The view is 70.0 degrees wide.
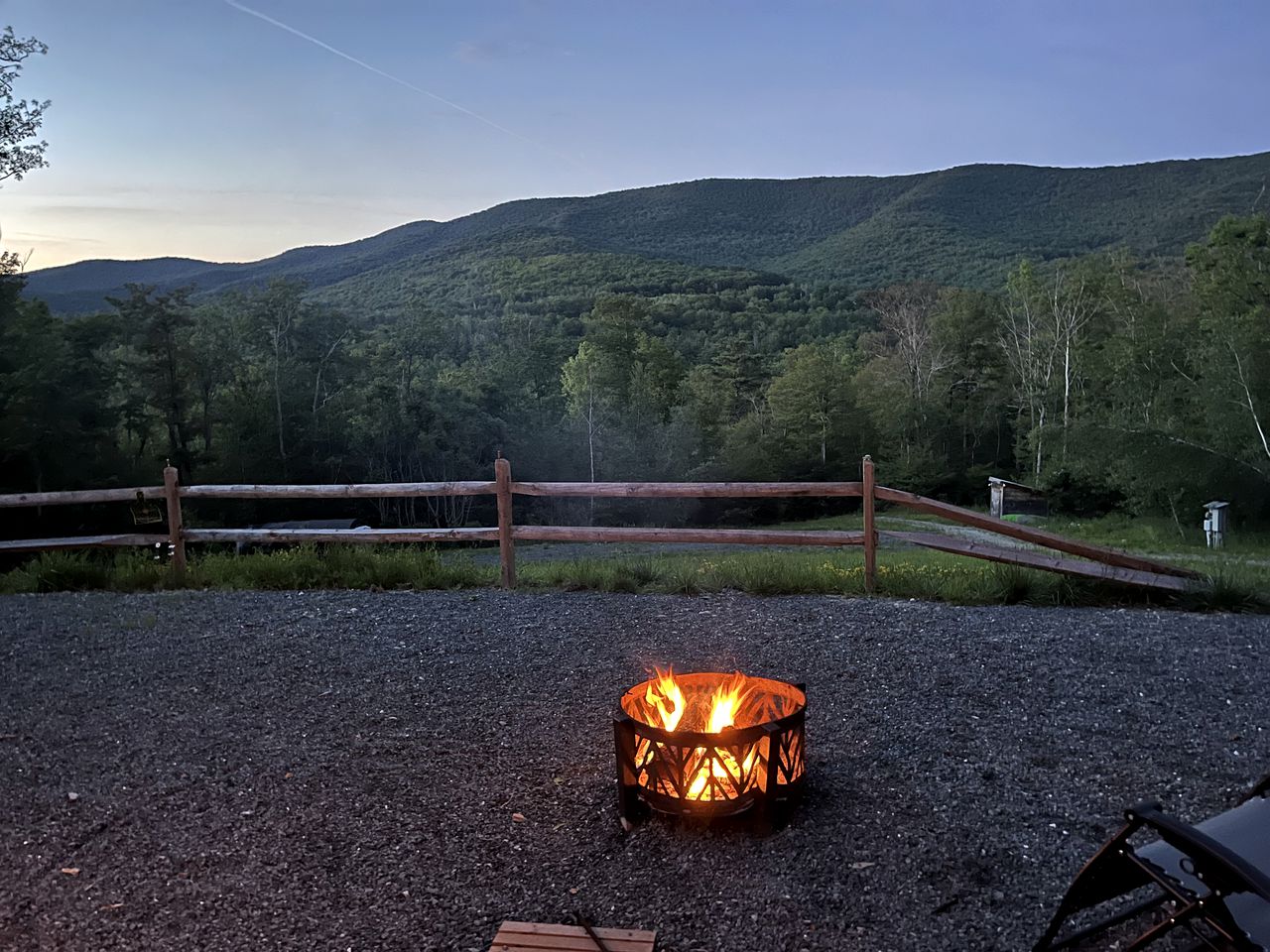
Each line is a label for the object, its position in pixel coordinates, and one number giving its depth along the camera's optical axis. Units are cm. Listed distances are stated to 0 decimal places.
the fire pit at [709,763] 272
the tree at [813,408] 3572
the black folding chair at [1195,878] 168
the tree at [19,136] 1441
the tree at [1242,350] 2122
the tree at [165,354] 2708
